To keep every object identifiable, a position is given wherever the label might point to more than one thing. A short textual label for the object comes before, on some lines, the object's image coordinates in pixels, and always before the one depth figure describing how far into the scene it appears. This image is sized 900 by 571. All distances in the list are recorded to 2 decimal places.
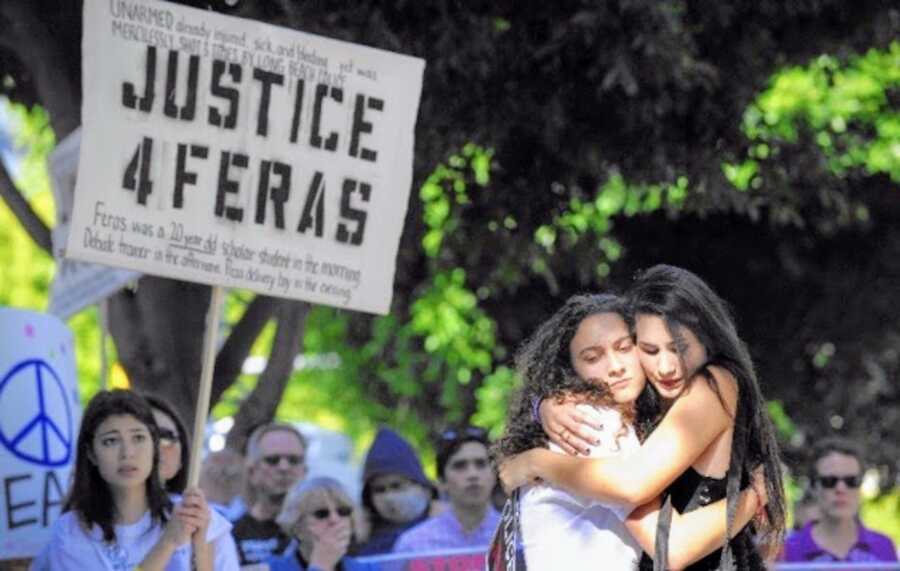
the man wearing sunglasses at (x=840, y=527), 18.27
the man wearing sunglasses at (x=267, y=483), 16.70
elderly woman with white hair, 14.96
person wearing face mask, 18.69
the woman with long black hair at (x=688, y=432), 8.84
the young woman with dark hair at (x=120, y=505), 12.48
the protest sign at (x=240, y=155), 12.83
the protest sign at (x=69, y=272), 17.82
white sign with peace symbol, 14.52
